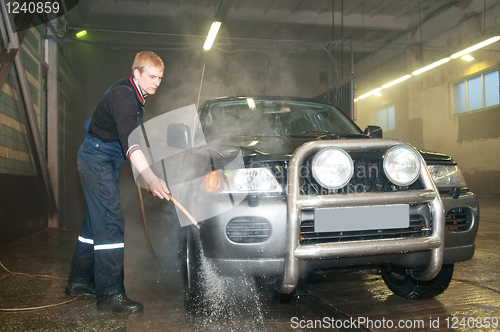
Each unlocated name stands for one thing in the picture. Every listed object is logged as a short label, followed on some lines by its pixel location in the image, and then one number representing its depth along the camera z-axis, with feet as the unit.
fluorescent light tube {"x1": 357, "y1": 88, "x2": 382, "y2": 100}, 50.64
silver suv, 6.11
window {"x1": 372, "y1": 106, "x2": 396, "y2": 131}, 60.13
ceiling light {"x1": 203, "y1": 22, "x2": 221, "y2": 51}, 24.64
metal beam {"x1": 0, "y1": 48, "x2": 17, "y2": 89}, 14.32
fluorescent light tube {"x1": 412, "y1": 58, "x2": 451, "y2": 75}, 37.38
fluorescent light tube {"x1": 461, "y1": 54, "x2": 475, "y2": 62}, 40.83
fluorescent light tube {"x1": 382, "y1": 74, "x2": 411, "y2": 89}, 44.96
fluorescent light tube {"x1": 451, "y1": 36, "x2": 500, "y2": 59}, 30.92
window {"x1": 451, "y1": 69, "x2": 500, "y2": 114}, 41.32
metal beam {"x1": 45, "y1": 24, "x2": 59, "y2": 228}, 21.50
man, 7.86
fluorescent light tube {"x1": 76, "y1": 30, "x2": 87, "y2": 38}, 25.28
